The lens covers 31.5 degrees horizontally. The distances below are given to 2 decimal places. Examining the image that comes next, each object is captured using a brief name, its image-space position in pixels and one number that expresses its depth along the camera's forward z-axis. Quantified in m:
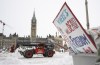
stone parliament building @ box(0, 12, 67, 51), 139.50
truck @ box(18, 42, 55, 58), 18.44
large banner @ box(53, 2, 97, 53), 3.06
